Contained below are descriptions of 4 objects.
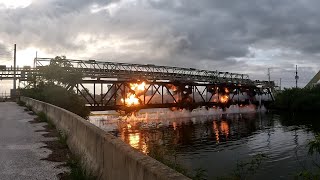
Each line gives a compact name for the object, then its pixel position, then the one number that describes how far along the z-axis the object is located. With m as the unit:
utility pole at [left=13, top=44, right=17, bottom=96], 50.28
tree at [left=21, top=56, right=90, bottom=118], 29.22
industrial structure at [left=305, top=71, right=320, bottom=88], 103.19
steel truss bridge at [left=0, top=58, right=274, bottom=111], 47.45
